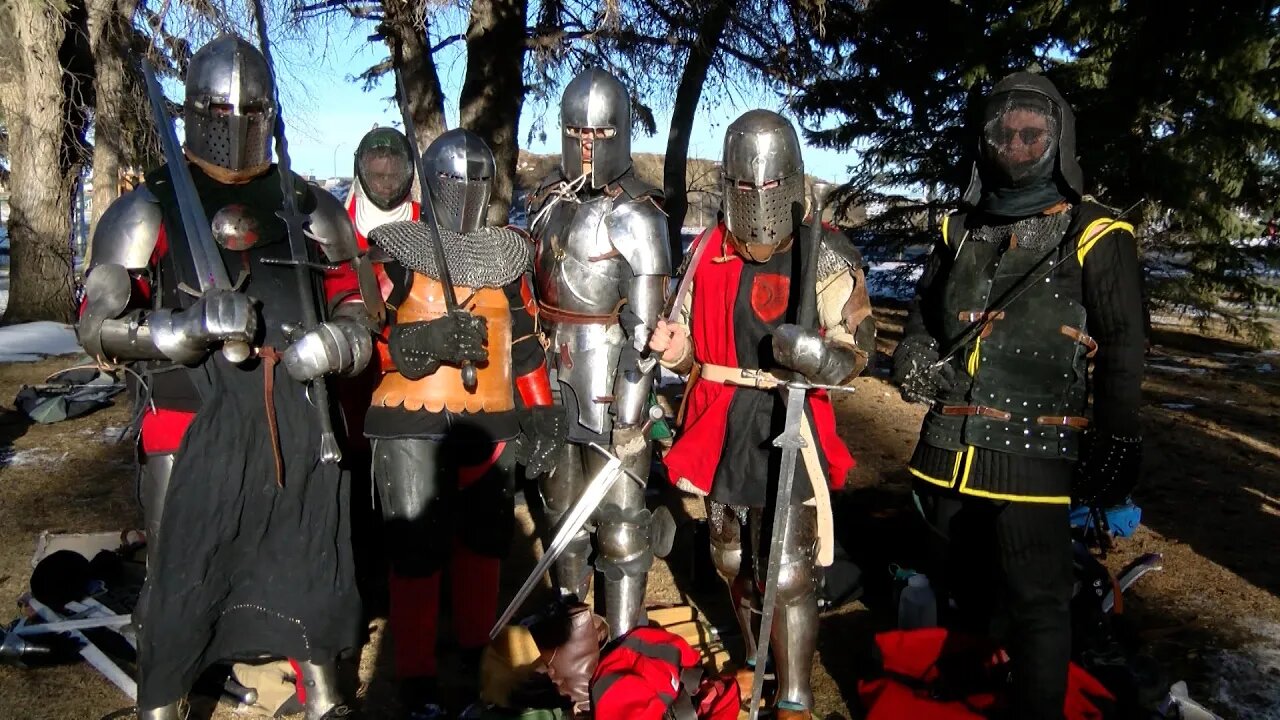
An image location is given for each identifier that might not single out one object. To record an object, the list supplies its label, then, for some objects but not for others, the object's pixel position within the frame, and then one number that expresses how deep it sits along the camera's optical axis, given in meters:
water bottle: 3.80
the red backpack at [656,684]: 2.95
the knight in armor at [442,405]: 3.29
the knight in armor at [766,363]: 3.07
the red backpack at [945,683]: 3.02
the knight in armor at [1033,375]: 2.67
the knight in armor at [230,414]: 2.59
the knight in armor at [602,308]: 3.70
